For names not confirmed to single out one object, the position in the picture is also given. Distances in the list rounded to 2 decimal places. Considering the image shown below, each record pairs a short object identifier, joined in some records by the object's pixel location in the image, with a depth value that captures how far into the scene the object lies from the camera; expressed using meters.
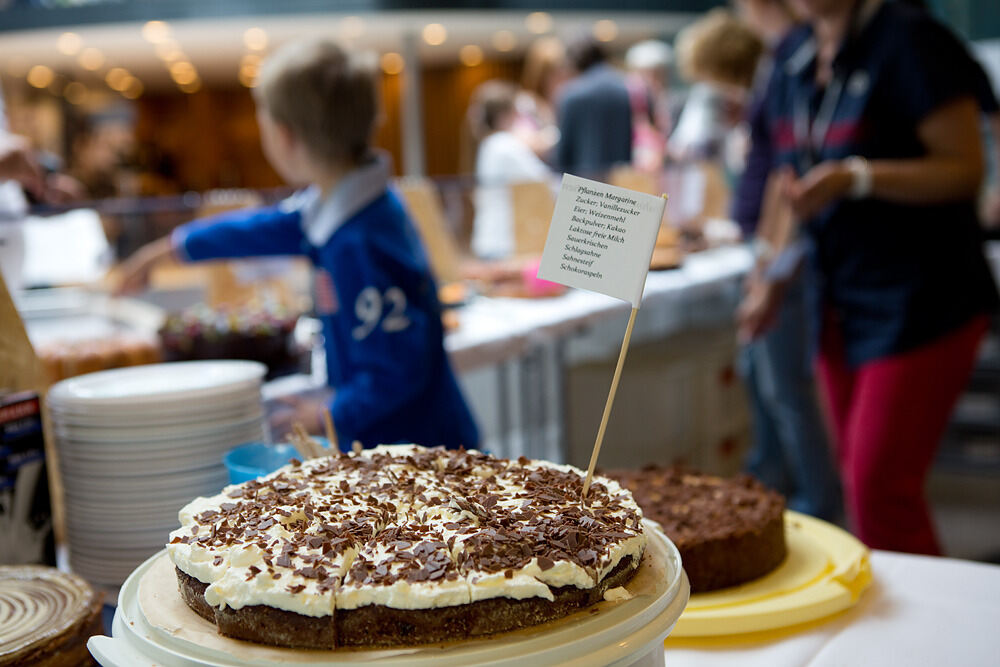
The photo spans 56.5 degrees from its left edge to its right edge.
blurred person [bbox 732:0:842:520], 3.26
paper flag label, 0.92
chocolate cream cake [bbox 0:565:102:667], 0.94
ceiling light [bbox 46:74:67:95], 16.47
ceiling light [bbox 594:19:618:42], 14.41
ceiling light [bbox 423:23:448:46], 13.20
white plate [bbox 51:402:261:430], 1.27
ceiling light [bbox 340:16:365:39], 11.97
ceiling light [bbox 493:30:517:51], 14.49
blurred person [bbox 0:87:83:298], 1.86
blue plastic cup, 1.22
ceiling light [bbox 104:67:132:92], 16.45
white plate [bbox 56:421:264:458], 1.28
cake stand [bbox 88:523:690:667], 0.77
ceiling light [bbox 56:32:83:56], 13.22
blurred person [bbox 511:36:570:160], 6.61
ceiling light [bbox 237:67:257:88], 16.48
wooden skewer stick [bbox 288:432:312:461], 1.24
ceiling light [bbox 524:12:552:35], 13.45
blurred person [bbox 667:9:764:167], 3.96
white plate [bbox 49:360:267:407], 1.29
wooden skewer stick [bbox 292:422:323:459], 1.24
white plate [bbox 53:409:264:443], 1.27
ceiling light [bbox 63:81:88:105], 16.86
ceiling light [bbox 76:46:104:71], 14.41
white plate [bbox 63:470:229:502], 1.28
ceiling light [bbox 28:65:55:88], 15.55
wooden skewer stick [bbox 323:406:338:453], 1.26
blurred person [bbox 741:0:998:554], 2.07
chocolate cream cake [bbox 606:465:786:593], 1.21
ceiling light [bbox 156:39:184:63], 13.92
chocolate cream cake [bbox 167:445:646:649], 0.80
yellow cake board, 1.14
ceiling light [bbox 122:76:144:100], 17.59
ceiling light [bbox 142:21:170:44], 12.53
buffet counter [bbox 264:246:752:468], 3.13
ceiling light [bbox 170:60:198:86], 15.93
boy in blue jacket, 1.92
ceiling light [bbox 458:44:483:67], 15.63
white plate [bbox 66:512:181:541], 1.28
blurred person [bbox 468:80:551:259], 4.59
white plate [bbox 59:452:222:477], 1.28
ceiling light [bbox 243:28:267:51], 12.89
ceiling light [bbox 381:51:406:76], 15.46
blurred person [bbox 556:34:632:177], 5.45
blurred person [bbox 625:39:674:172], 6.34
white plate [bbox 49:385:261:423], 1.27
